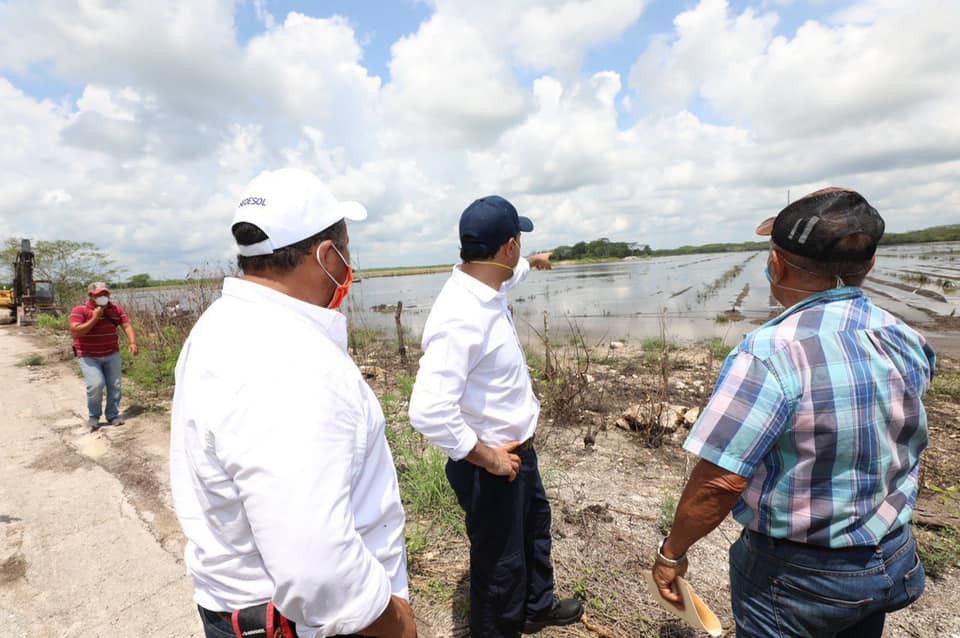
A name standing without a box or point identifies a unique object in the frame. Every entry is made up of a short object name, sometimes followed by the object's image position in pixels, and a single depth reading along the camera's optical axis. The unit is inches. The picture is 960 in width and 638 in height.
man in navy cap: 72.9
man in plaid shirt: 46.8
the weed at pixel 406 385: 219.1
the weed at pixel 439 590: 101.4
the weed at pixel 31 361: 389.1
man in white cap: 36.2
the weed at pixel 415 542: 113.6
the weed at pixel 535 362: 331.4
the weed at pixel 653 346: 416.8
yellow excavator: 748.6
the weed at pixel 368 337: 476.2
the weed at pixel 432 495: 126.4
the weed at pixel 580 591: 100.4
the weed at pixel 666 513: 123.0
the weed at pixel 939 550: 103.3
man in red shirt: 219.5
